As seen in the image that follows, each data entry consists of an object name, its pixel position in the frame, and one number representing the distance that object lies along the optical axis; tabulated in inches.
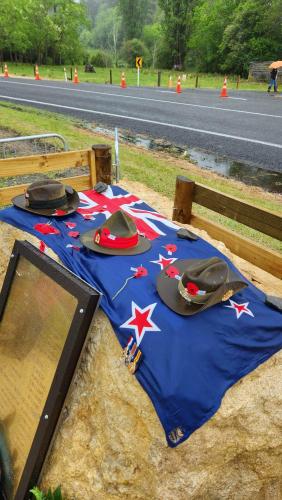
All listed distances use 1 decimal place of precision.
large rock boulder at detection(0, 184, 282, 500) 78.7
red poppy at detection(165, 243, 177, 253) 120.8
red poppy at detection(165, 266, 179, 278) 102.5
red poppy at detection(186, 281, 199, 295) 88.0
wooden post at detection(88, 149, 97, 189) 203.2
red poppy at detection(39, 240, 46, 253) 124.6
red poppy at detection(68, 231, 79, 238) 127.4
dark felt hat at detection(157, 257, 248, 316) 88.0
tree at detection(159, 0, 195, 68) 2113.7
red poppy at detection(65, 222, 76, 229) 134.0
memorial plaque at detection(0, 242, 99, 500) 85.3
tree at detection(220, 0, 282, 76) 1471.1
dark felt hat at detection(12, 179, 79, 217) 140.0
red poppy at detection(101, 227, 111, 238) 113.9
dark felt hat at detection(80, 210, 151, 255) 114.0
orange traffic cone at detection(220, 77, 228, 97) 729.0
